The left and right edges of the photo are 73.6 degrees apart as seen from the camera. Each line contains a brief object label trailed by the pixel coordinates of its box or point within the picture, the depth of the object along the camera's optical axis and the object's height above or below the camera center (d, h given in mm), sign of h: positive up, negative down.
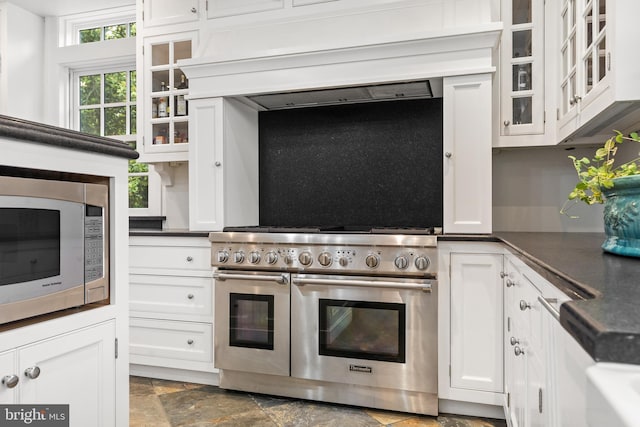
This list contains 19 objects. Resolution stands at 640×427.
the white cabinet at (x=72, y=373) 942 -389
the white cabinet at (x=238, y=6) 2721 +1353
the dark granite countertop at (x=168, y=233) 2590 -114
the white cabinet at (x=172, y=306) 2588 -569
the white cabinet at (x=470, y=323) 2145 -555
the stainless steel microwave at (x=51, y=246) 945 -76
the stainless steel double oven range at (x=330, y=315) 2186 -547
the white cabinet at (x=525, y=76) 2379 +782
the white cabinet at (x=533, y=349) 956 -383
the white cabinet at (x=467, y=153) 2236 +320
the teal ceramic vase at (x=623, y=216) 1142 -7
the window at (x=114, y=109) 3561 +922
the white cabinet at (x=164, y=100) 3008 +822
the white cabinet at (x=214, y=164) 2699 +321
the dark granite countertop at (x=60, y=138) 911 +187
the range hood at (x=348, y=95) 2496 +746
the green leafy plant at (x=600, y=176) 1224 +110
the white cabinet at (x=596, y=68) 1332 +537
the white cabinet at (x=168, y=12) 2926 +1417
